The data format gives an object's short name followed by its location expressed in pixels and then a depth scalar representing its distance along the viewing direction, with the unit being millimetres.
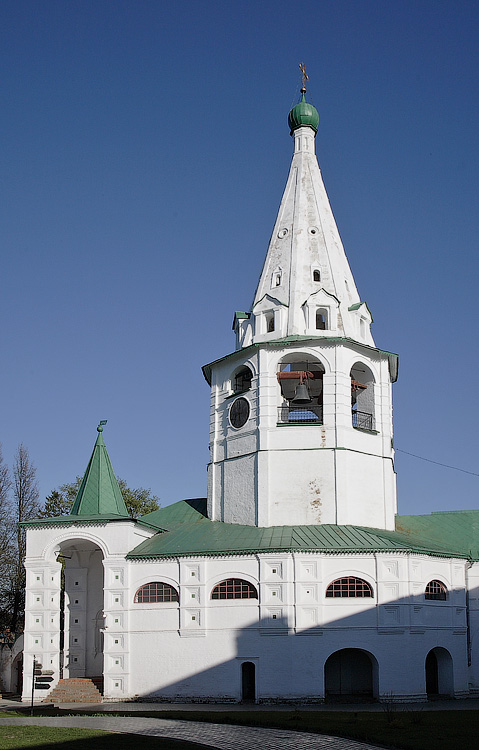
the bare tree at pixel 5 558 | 38844
